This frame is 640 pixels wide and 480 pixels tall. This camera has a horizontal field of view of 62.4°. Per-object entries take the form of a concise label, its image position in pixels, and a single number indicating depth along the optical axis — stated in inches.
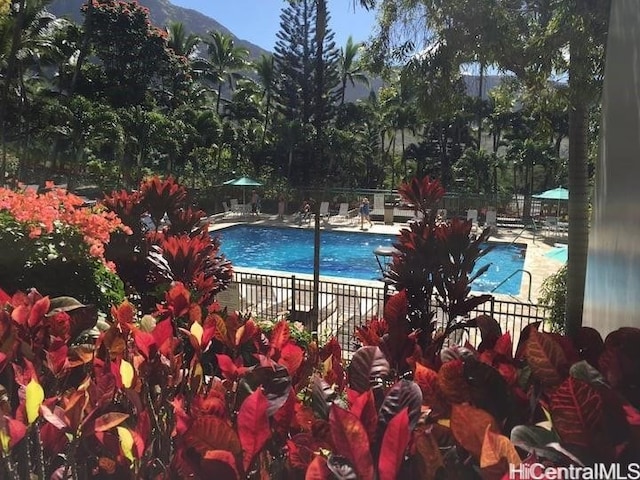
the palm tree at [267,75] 1492.4
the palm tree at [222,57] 1480.1
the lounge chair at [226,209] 1049.5
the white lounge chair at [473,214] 924.8
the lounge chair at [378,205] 1016.9
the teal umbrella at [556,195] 876.4
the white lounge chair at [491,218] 862.5
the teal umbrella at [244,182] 1063.3
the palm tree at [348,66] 1539.4
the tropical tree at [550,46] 186.9
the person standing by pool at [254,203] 1082.1
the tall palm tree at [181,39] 1346.0
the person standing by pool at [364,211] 907.4
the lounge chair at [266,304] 342.0
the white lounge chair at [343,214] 1000.9
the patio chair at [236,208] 1063.6
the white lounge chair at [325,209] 1006.0
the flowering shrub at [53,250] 151.8
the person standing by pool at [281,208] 1031.7
